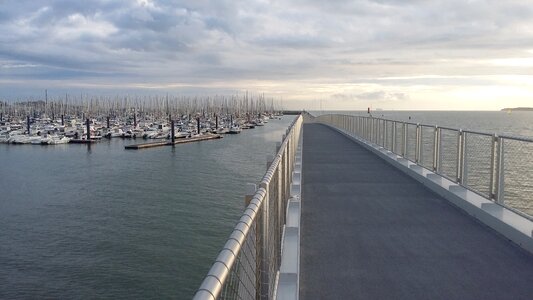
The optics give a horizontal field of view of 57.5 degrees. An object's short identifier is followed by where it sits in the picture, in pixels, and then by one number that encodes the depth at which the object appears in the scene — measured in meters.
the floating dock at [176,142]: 66.50
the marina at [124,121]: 81.50
